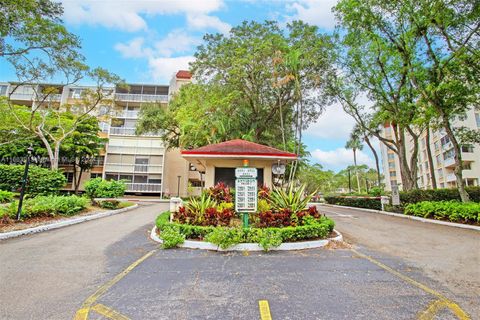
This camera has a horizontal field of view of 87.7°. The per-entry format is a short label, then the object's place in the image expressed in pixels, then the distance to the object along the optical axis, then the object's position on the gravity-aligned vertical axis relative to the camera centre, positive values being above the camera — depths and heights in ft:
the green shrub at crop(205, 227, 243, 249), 18.69 -2.97
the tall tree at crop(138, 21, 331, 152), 55.26 +27.75
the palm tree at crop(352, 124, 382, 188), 75.00 +19.02
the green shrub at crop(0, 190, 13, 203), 42.08 -0.22
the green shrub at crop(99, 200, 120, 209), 45.10 -1.38
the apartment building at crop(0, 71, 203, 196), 97.45 +17.19
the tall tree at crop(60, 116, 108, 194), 84.17 +16.65
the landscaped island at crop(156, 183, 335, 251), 19.35 -2.29
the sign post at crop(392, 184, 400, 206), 48.78 +0.65
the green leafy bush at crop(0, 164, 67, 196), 42.57 +2.50
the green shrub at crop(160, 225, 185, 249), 19.39 -3.21
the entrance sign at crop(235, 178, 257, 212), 21.06 +0.23
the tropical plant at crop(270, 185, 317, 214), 24.25 -0.18
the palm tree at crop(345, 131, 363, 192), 133.16 +29.07
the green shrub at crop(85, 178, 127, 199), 45.29 +1.32
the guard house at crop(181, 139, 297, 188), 35.68 +5.75
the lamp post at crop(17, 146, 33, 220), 27.14 -0.39
